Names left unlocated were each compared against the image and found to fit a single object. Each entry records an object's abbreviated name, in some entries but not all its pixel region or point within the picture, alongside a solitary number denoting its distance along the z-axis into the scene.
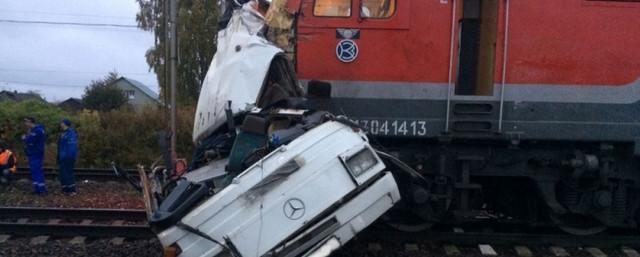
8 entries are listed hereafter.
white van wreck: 5.14
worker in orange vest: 11.78
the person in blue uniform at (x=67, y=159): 11.67
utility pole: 12.21
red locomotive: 7.10
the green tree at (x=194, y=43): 30.97
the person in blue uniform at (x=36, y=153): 11.67
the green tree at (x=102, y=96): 37.12
